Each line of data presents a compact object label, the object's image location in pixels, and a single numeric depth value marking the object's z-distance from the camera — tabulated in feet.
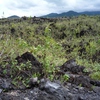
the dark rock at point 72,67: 9.93
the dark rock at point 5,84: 7.07
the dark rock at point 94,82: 9.07
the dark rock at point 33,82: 7.53
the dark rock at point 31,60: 8.58
